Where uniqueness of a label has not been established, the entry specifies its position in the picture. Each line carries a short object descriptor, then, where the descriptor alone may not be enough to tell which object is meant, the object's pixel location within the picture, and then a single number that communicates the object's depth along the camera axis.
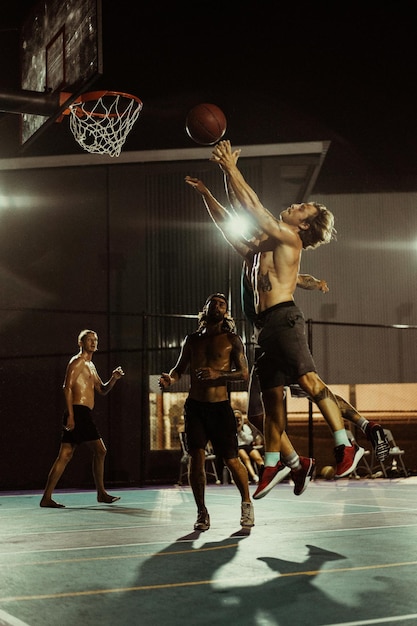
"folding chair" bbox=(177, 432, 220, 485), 16.39
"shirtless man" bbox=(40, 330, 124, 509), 11.10
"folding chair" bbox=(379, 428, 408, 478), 17.34
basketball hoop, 11.74
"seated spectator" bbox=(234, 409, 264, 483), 16.17
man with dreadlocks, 7.80
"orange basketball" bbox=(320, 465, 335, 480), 16.31
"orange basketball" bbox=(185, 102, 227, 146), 7.53
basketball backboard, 10.07
